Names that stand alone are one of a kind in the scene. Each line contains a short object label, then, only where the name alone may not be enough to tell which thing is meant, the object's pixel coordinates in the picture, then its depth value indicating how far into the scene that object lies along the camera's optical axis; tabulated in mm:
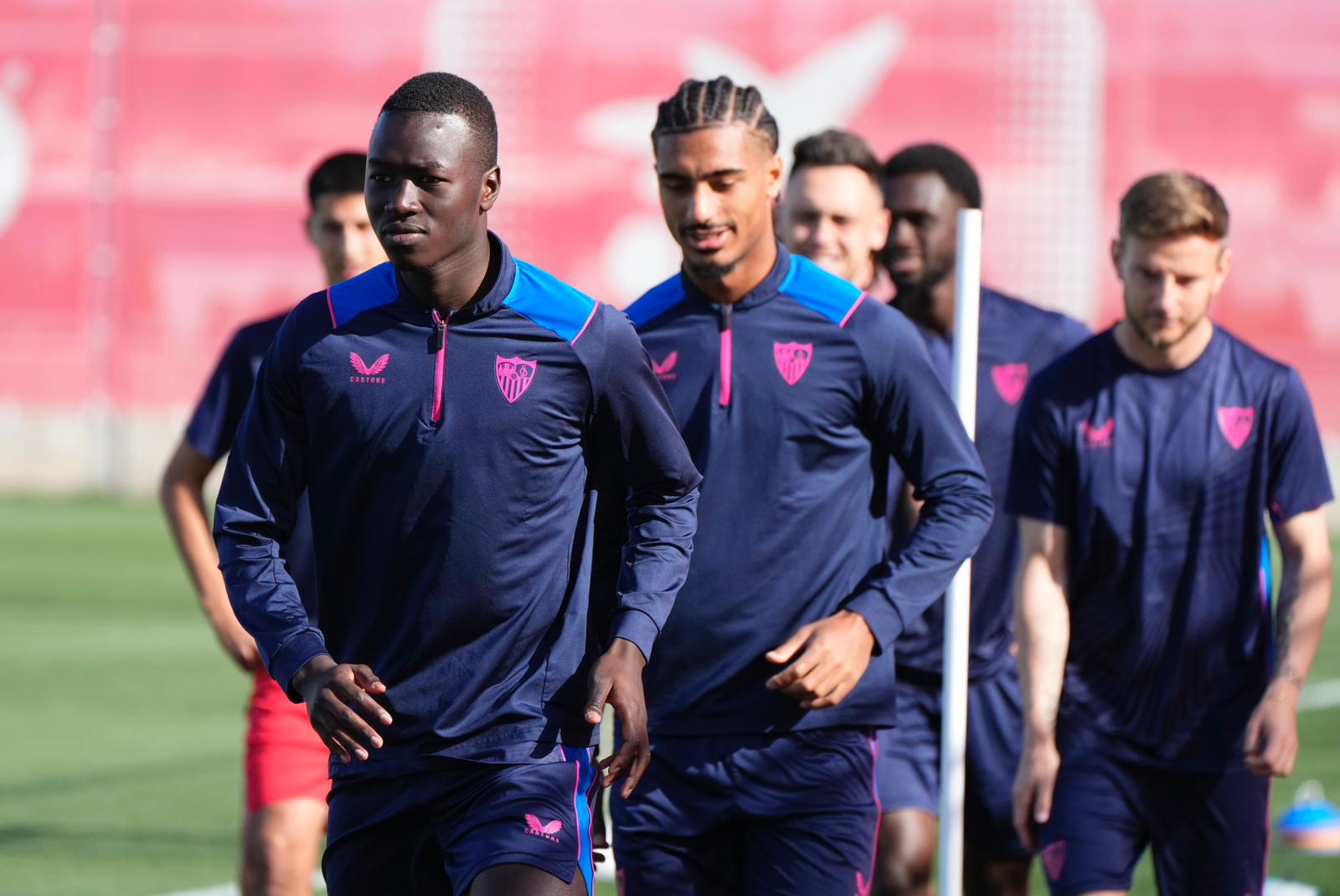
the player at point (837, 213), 12773
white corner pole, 10625
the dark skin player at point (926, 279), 12437
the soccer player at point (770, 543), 9750
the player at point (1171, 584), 10609
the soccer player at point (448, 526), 8016
